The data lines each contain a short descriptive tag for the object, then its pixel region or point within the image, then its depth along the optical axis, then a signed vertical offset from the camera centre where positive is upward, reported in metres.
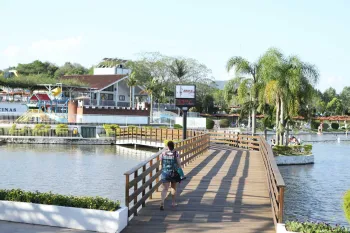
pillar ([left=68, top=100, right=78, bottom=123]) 61.53 +0.80
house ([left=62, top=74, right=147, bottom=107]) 82.12 +4.43
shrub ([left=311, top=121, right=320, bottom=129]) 96.08 -0.71
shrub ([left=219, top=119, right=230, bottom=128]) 80.88 -0.56
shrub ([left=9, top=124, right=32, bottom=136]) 53.90 -1.37
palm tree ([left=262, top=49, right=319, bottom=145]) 38.97 +2.85
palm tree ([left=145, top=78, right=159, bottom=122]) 79.56 +4.57
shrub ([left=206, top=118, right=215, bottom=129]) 68.95 -0.62
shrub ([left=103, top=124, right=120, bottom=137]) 53.47 -1.08
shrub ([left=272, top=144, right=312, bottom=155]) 37.88 -2.15
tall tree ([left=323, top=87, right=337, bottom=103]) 149.98 +7.53
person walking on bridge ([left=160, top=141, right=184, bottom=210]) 12.80 -1.17
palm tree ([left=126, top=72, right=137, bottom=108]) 80.56 +5.59
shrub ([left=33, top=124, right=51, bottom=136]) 53.47 -1.22
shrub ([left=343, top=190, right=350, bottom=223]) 10.27 -1.60
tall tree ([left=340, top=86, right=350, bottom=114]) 138.62 +6.20
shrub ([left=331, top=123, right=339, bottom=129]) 100.59 -1.07
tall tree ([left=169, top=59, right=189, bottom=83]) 96.06 +8.93
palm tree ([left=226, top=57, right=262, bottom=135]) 43.75 +4.05
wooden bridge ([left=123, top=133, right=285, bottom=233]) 11.36 -2.15
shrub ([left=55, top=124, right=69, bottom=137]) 53.19 -1.30
